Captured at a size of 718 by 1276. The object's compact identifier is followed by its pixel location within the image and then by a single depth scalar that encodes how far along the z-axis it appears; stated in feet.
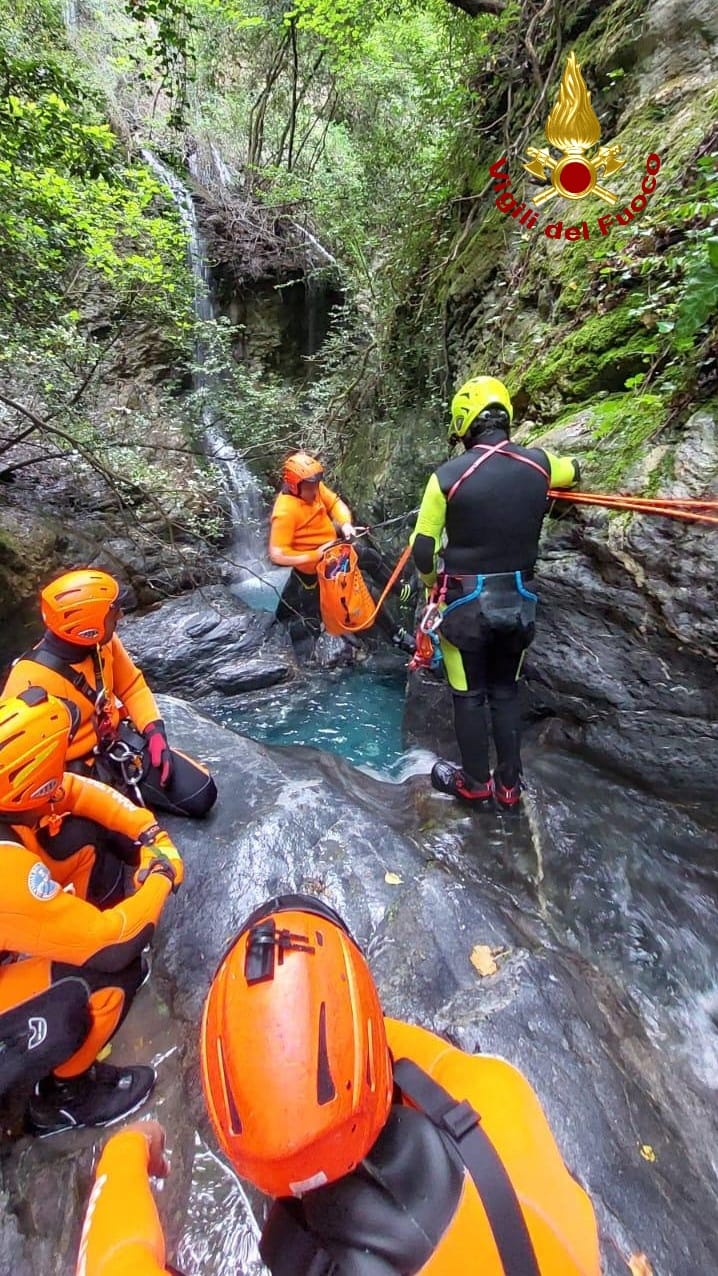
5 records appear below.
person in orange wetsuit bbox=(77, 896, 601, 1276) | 3.21
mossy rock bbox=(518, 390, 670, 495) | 10.26
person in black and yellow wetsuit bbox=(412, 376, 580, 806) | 9.82
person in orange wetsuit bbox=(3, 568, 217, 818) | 9.66
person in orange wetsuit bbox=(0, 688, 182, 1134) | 6.40
